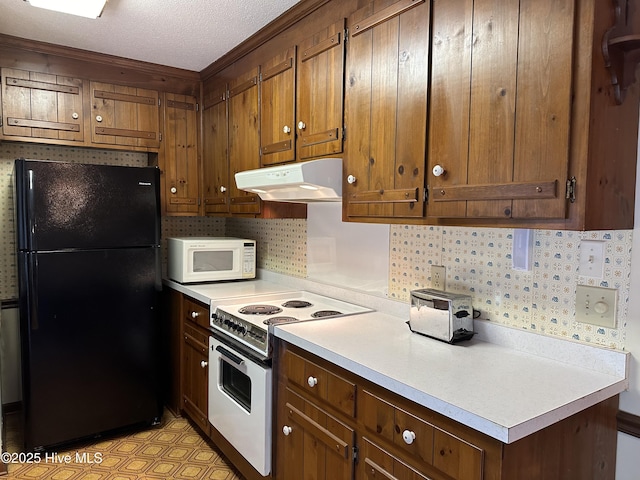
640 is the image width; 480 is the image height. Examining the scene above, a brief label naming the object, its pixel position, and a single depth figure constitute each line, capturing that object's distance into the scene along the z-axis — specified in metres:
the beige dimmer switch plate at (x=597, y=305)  1.44
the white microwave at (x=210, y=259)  2.95
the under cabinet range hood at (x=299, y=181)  1.98
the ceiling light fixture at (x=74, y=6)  2.05
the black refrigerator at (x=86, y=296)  2.46
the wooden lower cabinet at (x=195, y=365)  2.65
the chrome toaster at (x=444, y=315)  1.75
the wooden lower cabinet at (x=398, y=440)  1.18
